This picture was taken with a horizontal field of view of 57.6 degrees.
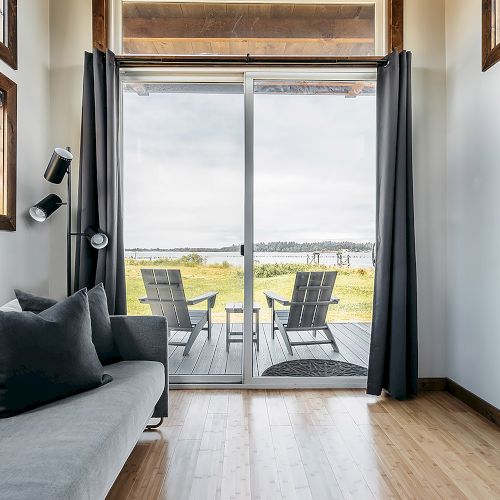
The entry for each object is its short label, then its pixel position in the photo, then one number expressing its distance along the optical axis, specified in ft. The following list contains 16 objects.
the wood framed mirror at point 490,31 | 9.25
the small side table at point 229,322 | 11.48
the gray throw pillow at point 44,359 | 5.80
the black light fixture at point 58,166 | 9.30
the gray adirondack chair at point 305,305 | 11.48
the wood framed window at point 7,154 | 8.94
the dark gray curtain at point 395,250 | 10.50
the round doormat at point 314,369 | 11.41
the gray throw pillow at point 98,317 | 7.66
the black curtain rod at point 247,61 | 10.89
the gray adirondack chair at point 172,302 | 11.42
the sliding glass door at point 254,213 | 11.45
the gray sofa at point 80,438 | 4.07
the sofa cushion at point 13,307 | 7.40
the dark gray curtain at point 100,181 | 10.43
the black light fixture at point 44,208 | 9.38
